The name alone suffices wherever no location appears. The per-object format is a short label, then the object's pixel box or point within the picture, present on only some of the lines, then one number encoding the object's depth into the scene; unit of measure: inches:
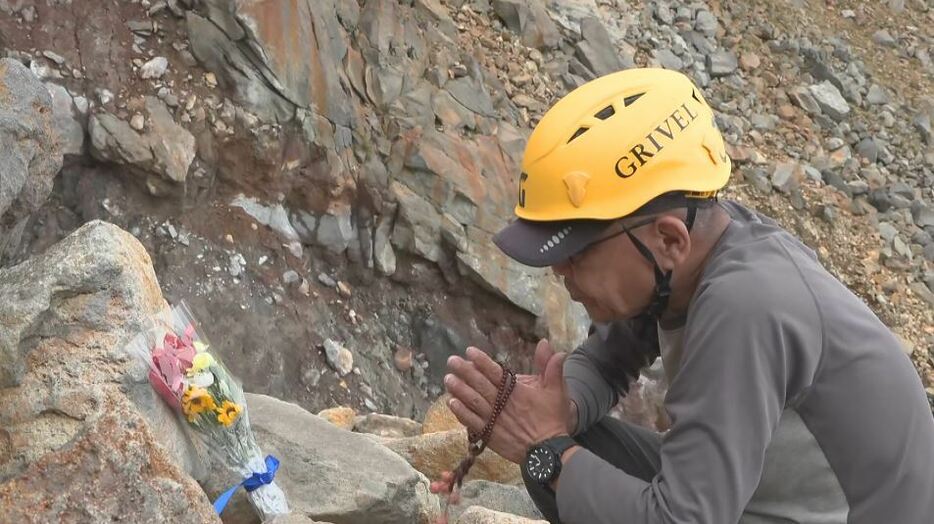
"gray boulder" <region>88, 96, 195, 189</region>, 291.7
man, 114.0
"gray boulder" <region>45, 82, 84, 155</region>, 285.3
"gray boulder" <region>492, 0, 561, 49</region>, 502.9
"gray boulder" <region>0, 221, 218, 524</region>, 117.9
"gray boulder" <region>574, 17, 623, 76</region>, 540.7
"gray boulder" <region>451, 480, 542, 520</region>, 193.3
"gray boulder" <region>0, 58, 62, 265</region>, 190.9
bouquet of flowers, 147.7
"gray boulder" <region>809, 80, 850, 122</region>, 643.5
